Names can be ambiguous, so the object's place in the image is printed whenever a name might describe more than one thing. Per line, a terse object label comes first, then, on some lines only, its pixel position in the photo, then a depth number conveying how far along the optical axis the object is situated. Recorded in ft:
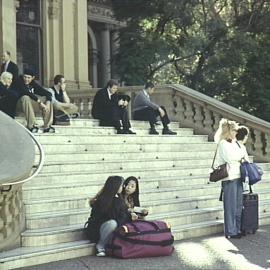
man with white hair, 32.73
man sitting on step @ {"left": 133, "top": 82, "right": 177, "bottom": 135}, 39.88
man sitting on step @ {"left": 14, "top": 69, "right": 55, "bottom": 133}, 32.94
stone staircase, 22.86
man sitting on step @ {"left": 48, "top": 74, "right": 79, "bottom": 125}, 37.78
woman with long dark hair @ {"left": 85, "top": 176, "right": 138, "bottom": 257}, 22.61
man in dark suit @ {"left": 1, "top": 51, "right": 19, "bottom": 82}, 36.52
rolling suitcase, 26.76
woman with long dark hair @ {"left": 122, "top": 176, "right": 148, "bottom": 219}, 23.99
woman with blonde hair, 26.30
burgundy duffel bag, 22.08
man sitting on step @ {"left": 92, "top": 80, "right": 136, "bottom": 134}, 37.52
